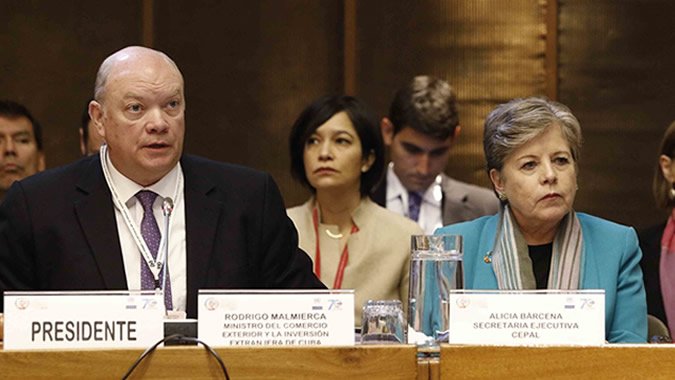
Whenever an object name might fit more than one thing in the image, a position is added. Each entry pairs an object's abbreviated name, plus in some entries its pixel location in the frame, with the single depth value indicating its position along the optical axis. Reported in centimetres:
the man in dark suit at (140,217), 516
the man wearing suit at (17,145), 853
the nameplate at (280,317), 375
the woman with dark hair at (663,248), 733
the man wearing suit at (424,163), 878
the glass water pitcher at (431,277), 450
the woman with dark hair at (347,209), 755
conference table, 360
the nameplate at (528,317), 374
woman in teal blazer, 528
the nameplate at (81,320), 368
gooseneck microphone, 454
